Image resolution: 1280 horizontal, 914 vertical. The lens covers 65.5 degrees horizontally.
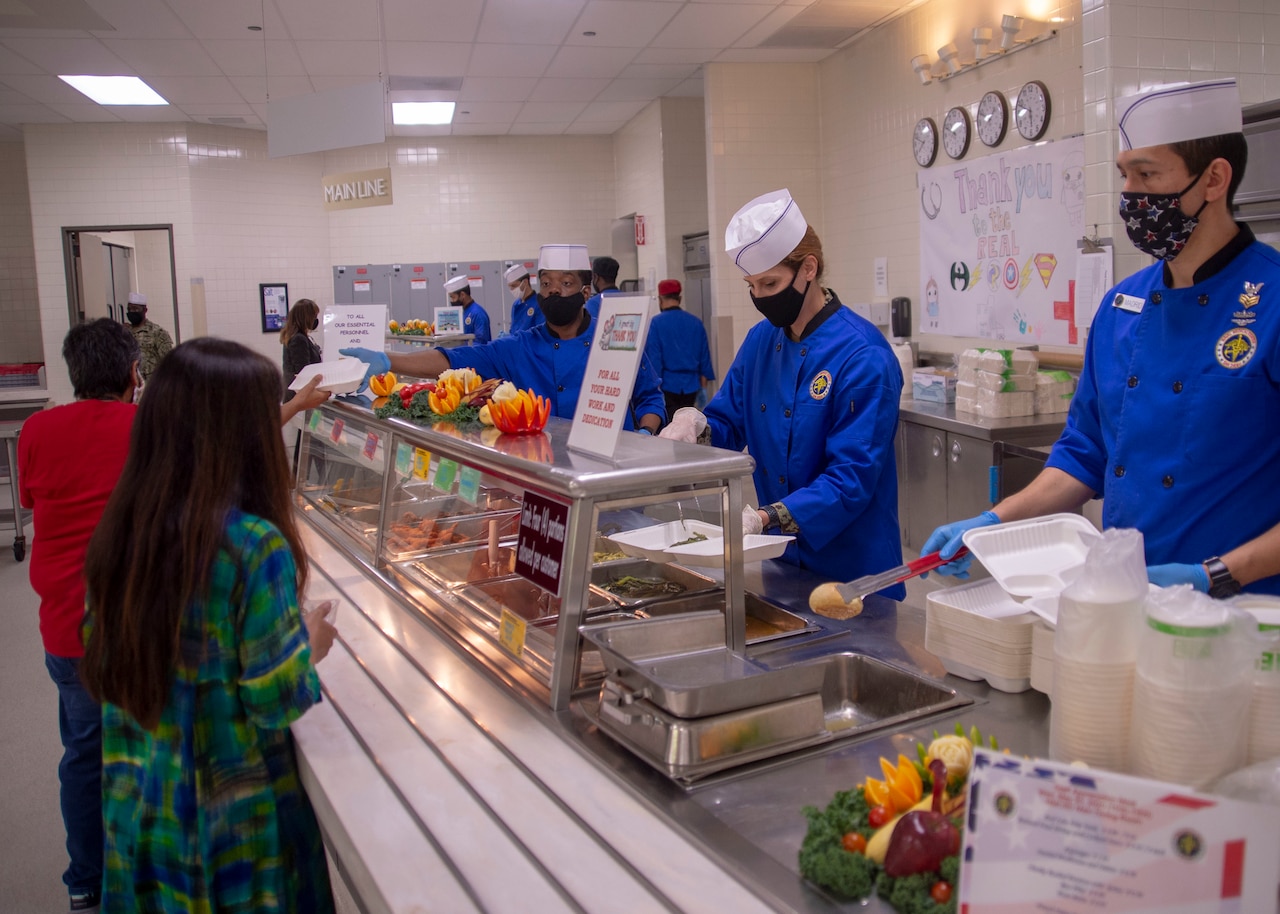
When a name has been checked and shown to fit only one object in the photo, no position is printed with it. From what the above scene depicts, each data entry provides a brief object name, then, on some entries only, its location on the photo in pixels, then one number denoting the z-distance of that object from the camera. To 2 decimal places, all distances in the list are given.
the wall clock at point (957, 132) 6.39
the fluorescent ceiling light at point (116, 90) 8.75
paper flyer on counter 0.83
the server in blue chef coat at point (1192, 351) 1.83
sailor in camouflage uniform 9.10
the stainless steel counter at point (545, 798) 1.27
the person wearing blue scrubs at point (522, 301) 8.19
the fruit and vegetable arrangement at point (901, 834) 1.10
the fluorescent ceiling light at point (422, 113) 10.02
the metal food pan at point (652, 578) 2.14
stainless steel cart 6.75
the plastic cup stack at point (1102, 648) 1.13
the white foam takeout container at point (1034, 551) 1.69
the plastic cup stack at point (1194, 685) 1.03
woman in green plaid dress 1.59
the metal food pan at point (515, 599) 2.26
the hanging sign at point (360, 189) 6.43
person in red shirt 2.65
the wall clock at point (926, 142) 6.74
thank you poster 5.62
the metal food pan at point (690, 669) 1.49
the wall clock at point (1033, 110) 5.62
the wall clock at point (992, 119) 6.01
